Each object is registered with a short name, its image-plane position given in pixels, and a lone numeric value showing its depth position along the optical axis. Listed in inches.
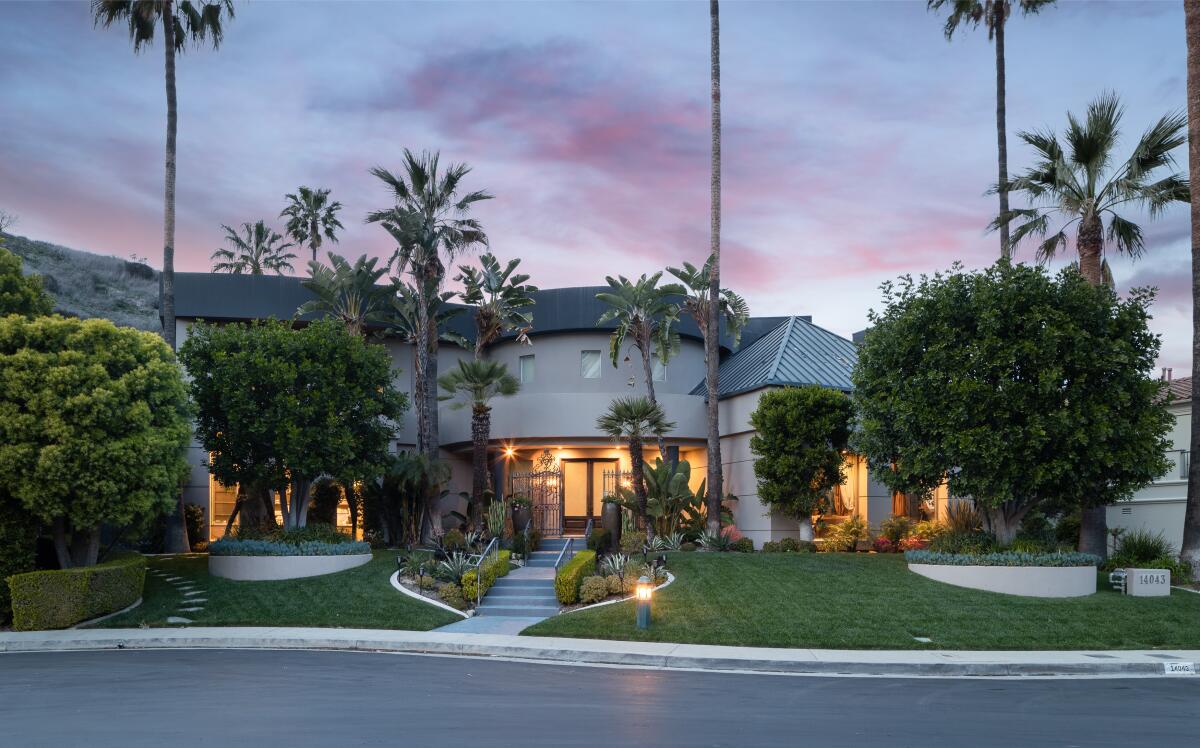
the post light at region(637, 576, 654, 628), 691.4
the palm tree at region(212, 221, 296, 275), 2459.4
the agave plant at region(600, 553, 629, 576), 848.7
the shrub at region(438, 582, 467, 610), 810.2
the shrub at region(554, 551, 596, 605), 791.7
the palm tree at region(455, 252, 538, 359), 1222.9
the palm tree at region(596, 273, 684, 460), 1152.2
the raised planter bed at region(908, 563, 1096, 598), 792.3
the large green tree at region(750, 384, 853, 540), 1016.2
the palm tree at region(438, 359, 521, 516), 1115.3
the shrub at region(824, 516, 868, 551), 1040.2
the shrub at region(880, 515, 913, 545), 1047.0
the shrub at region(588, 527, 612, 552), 1023.0
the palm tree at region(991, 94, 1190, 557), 922.7
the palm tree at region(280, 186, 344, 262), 2219.5
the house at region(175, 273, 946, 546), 1159.0
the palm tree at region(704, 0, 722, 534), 1071.0
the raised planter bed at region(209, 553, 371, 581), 925.8
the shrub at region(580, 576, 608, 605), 794.8
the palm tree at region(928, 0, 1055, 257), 1147.9
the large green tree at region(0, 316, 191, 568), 745.6
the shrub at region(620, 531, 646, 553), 977.5
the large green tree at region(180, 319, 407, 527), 952.9
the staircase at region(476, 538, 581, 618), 794.8
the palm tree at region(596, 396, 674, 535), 1052.5
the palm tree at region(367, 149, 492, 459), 1166.3
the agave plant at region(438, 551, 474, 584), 866.1
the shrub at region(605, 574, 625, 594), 810.8
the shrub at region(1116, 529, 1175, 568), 914.7
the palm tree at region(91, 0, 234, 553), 1104.2
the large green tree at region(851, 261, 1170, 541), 806.5
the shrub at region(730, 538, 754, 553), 1037.8
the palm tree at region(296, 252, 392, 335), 1177.4
